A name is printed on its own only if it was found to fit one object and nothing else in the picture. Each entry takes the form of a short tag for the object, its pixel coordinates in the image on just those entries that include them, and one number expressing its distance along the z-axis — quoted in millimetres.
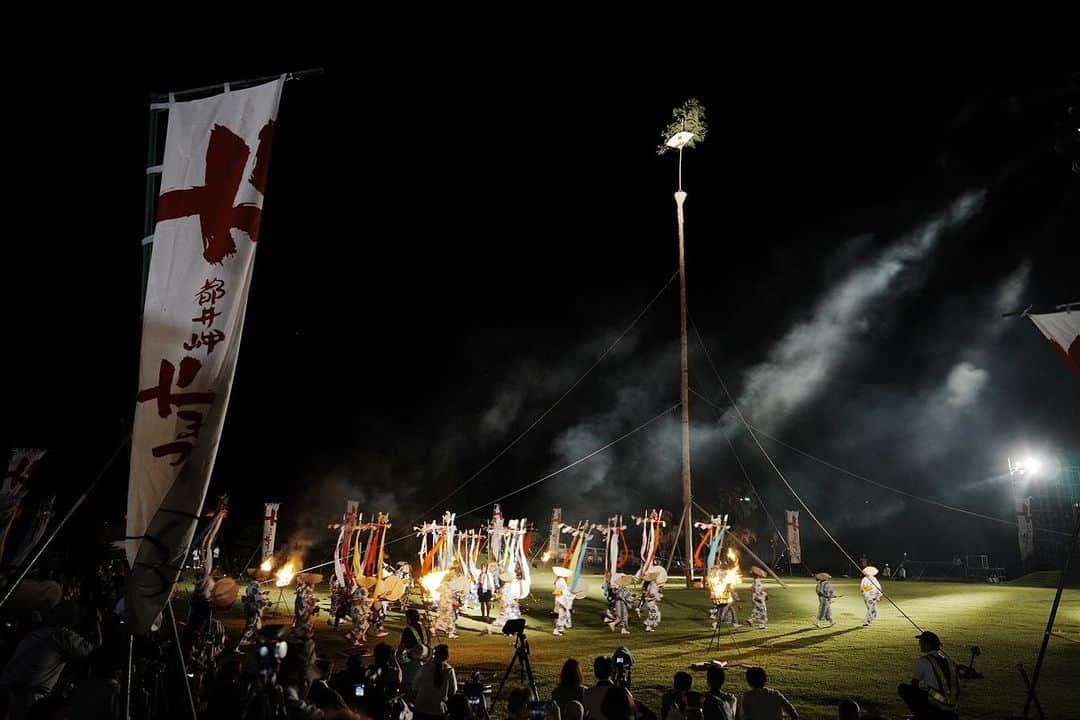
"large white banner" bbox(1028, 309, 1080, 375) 9625
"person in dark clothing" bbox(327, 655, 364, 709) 6293
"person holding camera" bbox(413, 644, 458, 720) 6637
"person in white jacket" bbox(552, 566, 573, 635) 18750
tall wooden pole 24484
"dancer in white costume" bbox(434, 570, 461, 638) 17797
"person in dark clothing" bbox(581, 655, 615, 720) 5750
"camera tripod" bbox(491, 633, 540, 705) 8680
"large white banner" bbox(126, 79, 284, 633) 4492
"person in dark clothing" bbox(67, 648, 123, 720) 4695
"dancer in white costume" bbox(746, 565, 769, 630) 19078
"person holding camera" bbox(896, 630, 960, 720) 7070
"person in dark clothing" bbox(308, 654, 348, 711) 4531
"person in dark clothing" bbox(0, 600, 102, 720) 5691
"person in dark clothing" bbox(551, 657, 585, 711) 5930
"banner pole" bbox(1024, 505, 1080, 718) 6930
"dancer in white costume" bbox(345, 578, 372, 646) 16859
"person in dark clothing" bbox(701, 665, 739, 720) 5441
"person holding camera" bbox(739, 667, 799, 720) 5844
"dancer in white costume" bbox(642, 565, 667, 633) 19000
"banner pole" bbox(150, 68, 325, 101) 5781
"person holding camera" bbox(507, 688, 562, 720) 5532
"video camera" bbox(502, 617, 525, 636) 8383
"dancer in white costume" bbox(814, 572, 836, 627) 18859
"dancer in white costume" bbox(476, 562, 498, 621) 20875
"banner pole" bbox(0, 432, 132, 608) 4788
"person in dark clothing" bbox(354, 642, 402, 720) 6441
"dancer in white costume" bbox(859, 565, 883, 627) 18812
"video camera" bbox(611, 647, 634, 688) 7285
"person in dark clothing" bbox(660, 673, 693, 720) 5816
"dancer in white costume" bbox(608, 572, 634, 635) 18844
